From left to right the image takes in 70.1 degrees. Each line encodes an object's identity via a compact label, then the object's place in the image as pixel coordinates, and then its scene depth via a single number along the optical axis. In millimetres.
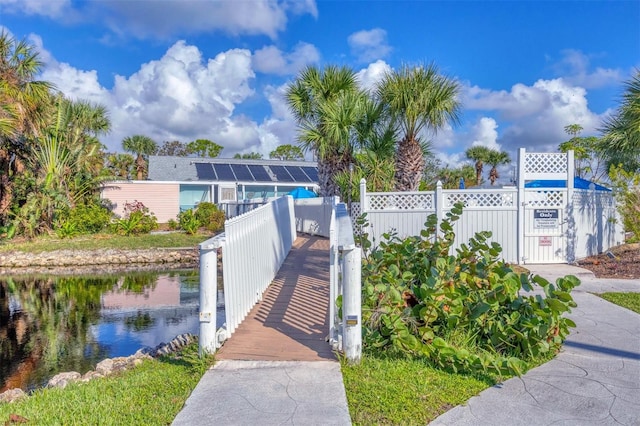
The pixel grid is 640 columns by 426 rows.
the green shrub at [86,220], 18125
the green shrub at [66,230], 17547
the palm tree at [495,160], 35375
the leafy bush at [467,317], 4094
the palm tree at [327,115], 13594
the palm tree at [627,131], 10000
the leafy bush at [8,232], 16953
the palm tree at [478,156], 35281
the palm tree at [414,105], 12094
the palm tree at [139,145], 40062
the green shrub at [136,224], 18781
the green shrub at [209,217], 20562
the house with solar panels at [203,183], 23469
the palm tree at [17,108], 14432
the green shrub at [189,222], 19406
